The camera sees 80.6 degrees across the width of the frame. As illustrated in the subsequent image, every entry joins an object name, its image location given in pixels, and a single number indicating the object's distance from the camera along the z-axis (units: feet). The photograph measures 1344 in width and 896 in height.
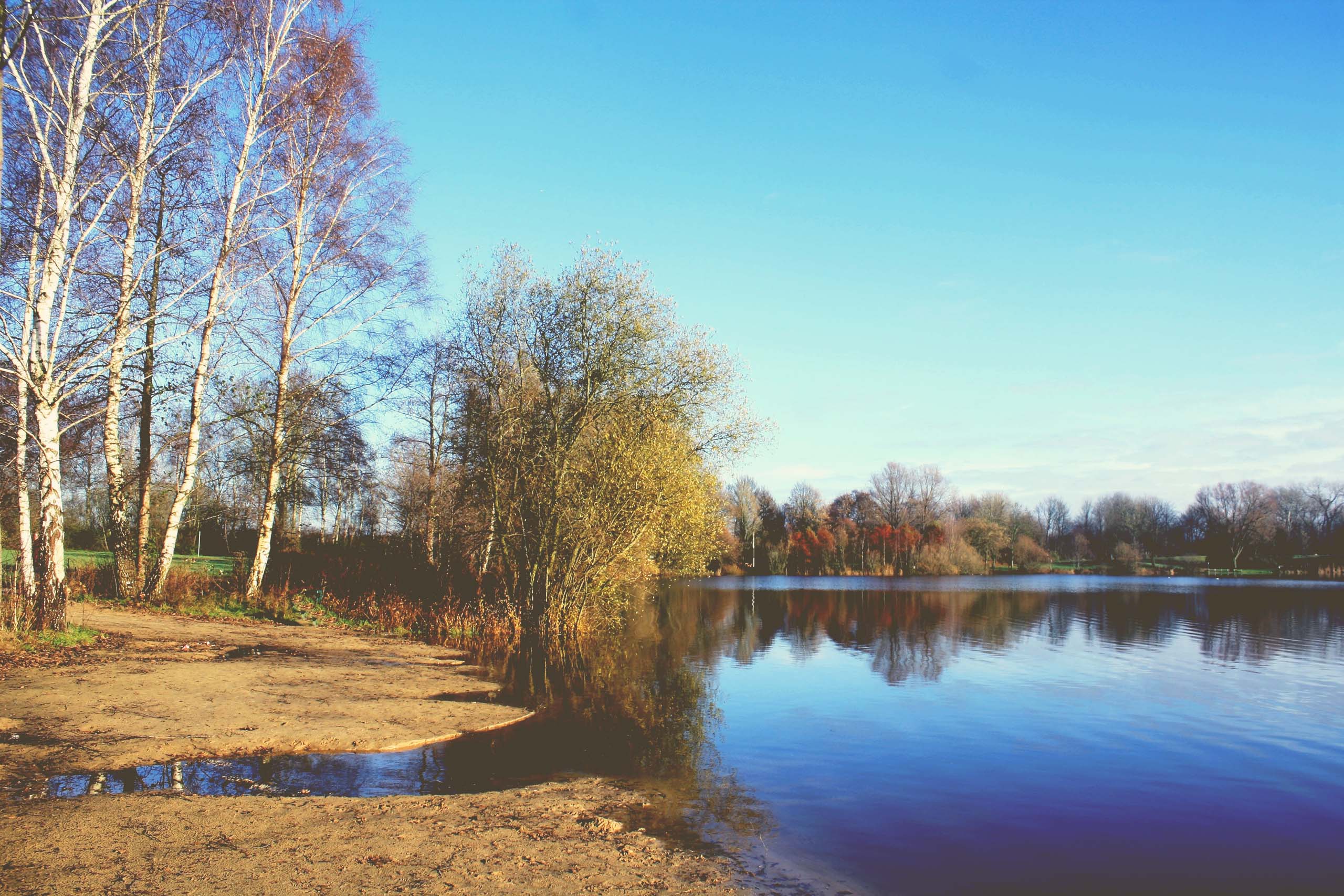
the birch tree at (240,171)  57.82
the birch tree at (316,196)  63.82
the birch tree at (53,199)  41.50
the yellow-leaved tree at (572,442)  68.59
